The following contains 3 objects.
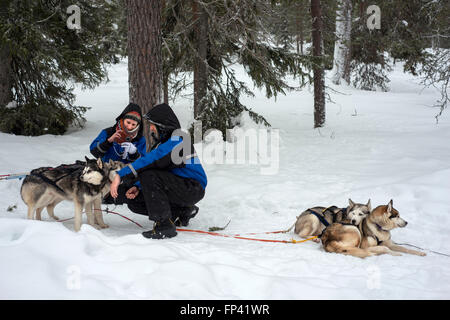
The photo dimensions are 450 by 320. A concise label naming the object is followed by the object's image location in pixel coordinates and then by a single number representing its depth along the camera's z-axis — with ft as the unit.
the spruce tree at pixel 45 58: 28.07
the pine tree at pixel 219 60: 27.99
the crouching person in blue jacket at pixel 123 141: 15.93
